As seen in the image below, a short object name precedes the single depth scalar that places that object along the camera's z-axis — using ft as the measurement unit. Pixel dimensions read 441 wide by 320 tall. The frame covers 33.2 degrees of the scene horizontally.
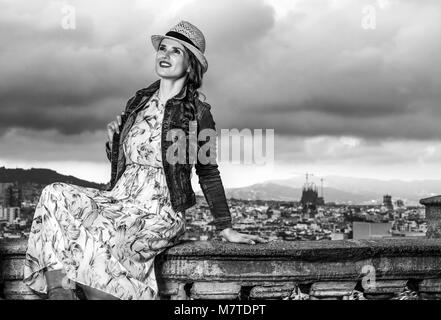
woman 13.15
